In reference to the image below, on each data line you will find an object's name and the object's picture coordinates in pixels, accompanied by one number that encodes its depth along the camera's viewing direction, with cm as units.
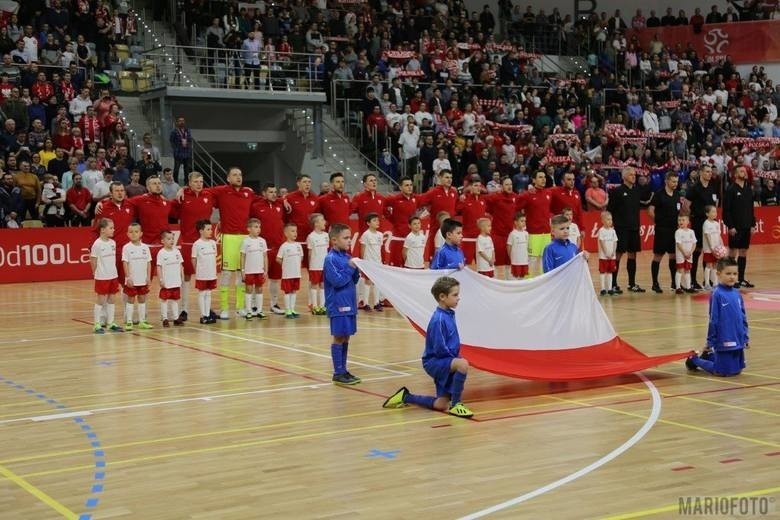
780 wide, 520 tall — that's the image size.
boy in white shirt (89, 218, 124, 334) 1569
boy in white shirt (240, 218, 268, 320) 1700
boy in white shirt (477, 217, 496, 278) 1788
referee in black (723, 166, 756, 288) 2016
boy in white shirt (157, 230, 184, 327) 1628
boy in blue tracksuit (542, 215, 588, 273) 1298
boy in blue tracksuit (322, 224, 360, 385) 1109
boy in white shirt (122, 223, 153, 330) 1588
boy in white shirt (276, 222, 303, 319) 1734
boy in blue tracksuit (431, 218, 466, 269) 1166
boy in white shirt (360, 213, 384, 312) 1795
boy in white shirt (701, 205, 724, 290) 1952
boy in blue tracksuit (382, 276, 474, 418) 970
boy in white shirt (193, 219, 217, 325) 1659
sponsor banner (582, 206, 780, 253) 2989
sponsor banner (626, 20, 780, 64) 4091
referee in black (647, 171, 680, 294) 1983
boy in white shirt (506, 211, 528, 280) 1941
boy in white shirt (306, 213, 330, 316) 1773
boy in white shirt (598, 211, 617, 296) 1931
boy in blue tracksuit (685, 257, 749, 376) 1115
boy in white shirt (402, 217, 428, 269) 1825
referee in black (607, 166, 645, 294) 1988
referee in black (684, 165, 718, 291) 2002
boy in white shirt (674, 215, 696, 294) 1953
